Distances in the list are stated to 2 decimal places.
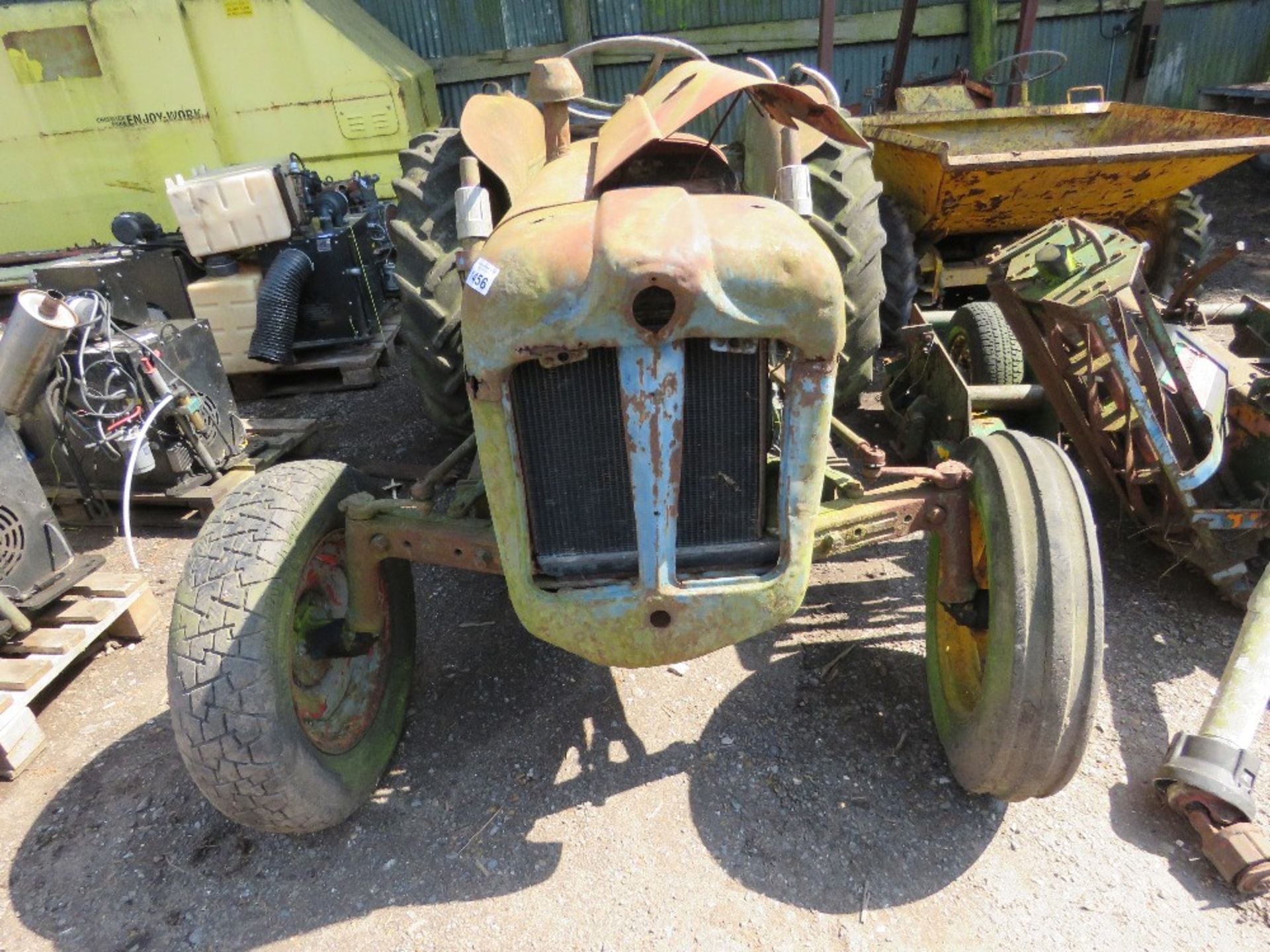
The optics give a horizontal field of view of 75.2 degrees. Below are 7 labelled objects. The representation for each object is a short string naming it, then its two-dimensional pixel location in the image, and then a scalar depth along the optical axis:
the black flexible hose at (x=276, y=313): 5.21
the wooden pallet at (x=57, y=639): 2.83
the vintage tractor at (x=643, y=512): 1.88
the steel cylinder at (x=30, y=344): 3.38
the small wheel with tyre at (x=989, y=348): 4.02
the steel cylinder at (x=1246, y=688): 2.30
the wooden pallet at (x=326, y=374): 5.55
